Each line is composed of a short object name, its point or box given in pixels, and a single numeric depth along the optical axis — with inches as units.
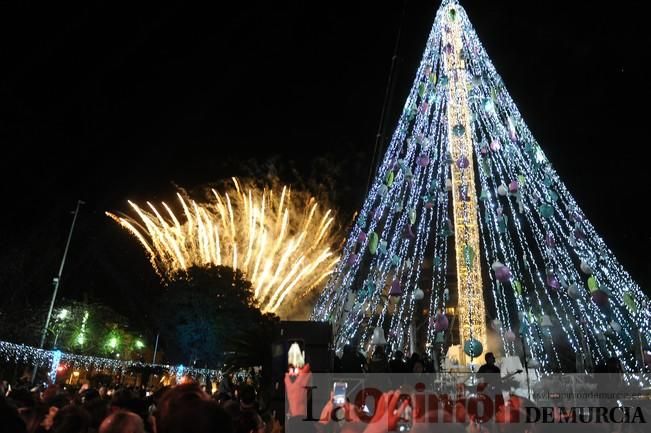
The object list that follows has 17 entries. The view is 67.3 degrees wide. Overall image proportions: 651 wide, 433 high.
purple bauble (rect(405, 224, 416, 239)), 692.0
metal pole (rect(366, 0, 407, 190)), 1142.2
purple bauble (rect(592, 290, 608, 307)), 631.8
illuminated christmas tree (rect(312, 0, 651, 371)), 687.1
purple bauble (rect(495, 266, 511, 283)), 657.8
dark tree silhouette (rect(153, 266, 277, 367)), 1210.0
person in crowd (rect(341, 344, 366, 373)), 387.9
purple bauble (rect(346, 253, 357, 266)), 803.0
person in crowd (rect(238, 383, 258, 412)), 286.8
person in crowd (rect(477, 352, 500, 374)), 355.3
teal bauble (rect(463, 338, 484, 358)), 616.7
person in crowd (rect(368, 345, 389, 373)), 404.6
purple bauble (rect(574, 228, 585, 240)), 651.5
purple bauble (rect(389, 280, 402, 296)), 655.8
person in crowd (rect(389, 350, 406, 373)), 374.0
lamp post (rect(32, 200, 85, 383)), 1054.7
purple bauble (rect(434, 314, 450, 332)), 631.5
